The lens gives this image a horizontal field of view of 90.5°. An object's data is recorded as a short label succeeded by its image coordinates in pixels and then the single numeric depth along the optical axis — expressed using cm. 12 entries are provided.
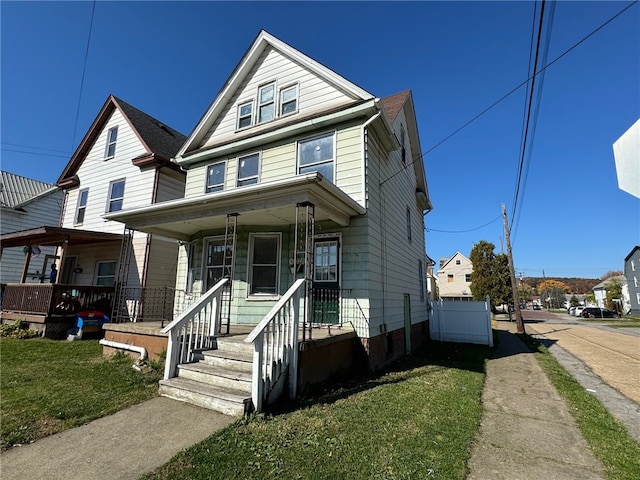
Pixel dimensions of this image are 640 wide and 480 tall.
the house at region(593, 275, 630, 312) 5094
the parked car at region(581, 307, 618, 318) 4119
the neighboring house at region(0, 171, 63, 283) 1656
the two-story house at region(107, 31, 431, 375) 739
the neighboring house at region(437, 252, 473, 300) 4988
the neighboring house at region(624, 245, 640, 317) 4456
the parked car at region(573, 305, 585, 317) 4900
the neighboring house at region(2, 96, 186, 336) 1198
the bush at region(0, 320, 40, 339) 1070
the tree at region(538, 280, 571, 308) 8988
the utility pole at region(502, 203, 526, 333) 2048
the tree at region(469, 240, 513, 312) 3728
